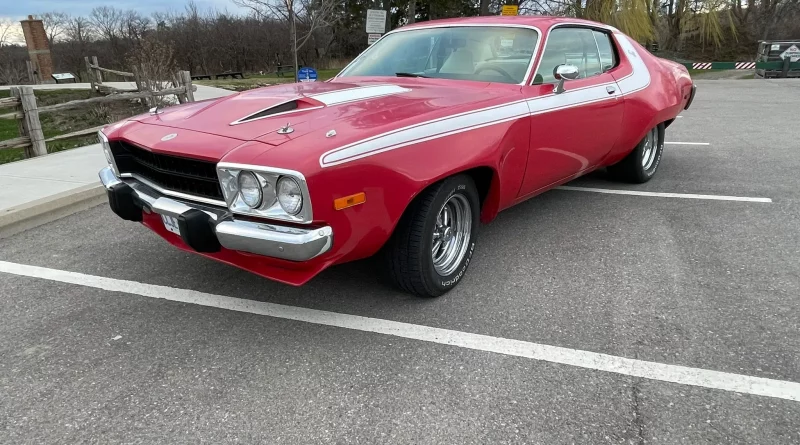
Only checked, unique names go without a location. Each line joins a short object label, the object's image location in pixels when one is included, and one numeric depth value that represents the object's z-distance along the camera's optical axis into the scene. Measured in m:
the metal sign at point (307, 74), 5.95
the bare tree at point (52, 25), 52.19
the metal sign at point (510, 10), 14.93
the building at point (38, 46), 32.72
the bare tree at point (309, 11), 11.90
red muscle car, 2.55
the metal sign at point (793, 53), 19.81
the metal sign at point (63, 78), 33.28
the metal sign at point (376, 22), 12.11
